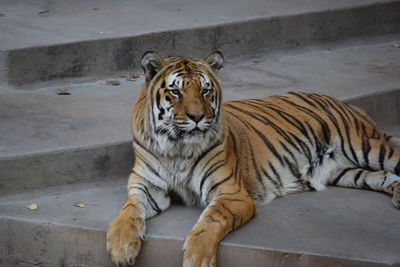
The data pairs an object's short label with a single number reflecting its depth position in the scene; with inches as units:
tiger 323.3
